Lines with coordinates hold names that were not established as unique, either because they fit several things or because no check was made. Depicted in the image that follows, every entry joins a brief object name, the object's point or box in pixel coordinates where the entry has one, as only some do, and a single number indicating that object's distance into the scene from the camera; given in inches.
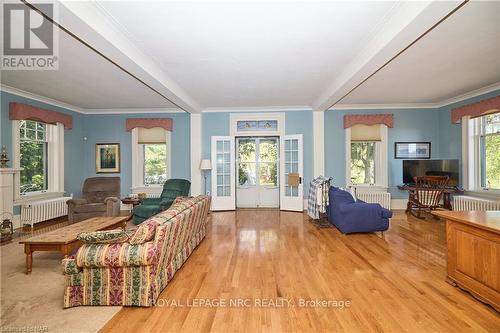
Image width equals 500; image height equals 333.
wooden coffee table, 119.6
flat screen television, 226.8
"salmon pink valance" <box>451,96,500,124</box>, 198.1
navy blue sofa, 176.9
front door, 290.7
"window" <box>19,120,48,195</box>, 216.1
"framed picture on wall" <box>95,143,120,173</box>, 279.7
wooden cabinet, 87.4
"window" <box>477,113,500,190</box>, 210.8
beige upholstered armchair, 204.5
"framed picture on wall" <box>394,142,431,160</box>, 268.8
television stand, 220.2
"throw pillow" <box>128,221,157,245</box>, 93.5
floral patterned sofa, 91.4
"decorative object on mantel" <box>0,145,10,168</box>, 185.1
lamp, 264.7
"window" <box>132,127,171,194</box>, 277.0
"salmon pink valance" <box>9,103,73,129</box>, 198.5
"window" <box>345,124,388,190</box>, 269.1
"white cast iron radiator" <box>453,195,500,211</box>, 196.8
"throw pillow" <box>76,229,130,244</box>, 92.9
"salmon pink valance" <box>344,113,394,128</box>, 264.8
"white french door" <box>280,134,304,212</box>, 263.9
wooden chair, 217.0
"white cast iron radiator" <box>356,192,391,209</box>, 263.1
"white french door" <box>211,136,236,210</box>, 274.5
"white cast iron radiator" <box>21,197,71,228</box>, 203.6
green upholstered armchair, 203.5
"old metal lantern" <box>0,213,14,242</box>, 173.8
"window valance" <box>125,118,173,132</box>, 273.6
